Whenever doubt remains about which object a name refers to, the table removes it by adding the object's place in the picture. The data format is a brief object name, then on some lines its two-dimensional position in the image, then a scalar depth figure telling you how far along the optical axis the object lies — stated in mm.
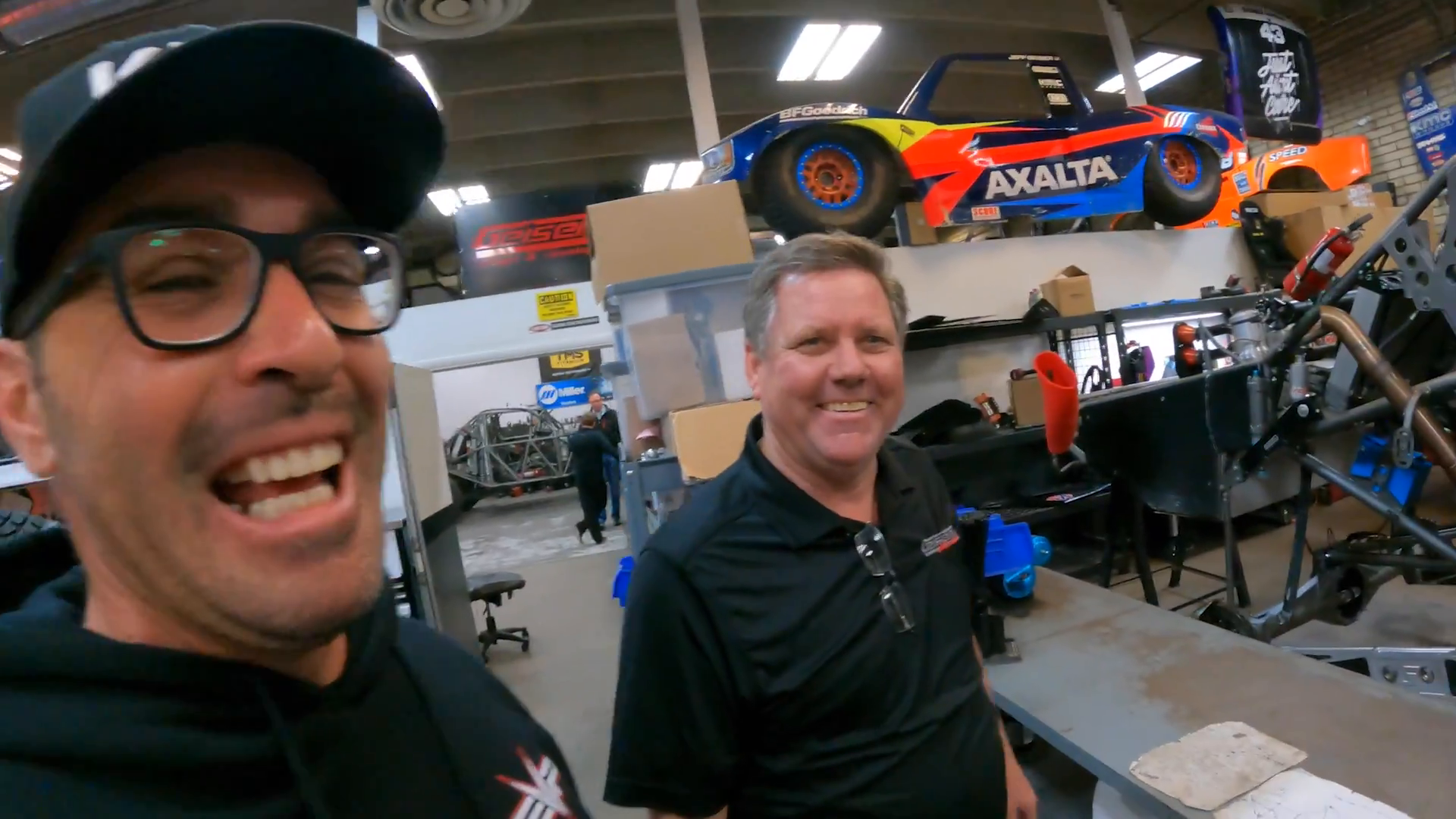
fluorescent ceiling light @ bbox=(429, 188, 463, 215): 9578
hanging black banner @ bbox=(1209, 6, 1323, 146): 6113
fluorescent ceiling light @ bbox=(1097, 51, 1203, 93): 8555
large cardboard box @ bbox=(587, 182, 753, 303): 2848
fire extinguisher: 2396
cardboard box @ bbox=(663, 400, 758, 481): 2559
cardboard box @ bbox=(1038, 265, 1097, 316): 4457
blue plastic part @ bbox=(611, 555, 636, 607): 3475
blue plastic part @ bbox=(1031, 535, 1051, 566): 2760
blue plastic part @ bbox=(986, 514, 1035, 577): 2309
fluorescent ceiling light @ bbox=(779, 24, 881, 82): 6875
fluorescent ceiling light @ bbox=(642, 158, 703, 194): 9555
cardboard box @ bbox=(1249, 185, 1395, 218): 5906
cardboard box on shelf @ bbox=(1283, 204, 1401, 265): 5684
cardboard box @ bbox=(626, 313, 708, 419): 2637
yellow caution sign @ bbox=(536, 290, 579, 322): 5840
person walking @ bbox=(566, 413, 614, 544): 6805
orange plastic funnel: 2168
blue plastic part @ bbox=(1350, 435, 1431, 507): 2393
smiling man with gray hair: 1058
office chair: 4203
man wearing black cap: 480
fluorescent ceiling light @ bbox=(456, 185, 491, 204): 9656
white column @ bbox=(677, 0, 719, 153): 5770
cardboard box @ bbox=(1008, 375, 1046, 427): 4008
